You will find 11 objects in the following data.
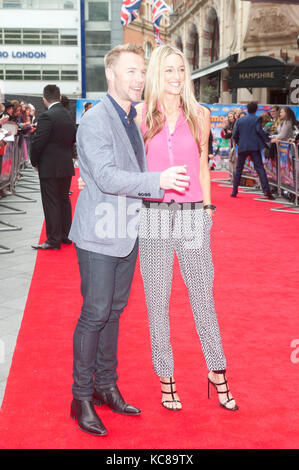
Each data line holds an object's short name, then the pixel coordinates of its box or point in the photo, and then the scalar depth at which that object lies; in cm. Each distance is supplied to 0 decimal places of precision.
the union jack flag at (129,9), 2912
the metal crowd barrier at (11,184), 830
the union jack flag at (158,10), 3023
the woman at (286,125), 1162
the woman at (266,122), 1340
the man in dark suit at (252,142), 1157
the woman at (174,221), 300
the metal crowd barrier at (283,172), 1056
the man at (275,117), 1293
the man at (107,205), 263
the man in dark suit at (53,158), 703
